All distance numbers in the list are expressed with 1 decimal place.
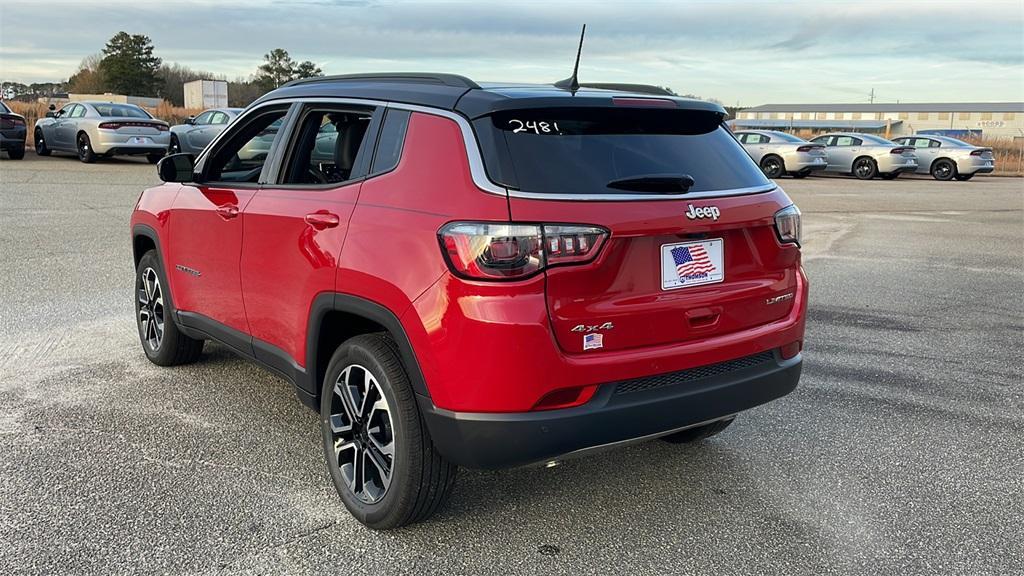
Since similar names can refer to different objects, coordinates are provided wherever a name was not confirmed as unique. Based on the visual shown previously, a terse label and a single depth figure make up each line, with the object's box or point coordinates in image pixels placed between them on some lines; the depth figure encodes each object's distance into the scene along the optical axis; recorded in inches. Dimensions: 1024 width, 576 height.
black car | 805.9
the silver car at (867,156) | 1085.1
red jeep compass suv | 112.7
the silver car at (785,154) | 1041.5
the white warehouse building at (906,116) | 4151.1
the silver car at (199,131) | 810.8
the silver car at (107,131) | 802.2
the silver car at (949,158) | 1104.2
